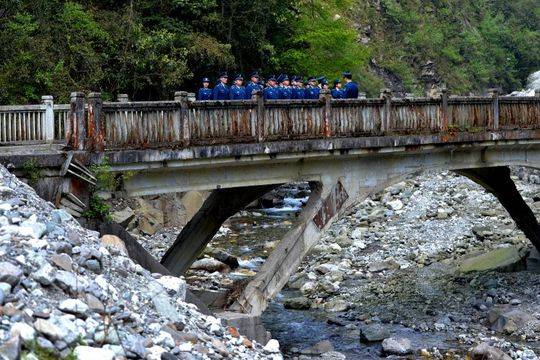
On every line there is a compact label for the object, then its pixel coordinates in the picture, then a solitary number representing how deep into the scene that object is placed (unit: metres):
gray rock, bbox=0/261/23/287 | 10.77
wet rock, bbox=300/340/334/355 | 21.33
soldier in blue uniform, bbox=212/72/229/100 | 20.77
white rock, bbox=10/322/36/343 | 9.82
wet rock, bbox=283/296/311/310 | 26.09
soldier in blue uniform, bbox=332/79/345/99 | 23.02
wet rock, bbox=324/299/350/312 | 25.80
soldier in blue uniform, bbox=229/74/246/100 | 20.80
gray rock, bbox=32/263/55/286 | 11.28
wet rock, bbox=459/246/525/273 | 29.53
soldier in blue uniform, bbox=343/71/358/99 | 22.97
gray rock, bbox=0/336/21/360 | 9.33
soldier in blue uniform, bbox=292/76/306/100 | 22.02
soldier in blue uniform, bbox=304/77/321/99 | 22.23
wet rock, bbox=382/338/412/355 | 21.47
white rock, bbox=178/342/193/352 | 11.88
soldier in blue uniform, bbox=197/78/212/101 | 20.95
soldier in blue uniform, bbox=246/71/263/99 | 21.03
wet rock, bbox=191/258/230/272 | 29.69
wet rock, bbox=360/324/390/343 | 22.50
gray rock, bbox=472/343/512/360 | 20.28
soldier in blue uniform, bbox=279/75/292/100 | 21.48
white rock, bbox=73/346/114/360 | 10.21
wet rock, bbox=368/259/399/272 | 30.94
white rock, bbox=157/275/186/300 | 14.74
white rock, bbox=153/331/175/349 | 11.72
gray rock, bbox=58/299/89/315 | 10.96
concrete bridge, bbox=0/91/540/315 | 17.39
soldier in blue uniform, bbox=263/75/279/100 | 21.14
